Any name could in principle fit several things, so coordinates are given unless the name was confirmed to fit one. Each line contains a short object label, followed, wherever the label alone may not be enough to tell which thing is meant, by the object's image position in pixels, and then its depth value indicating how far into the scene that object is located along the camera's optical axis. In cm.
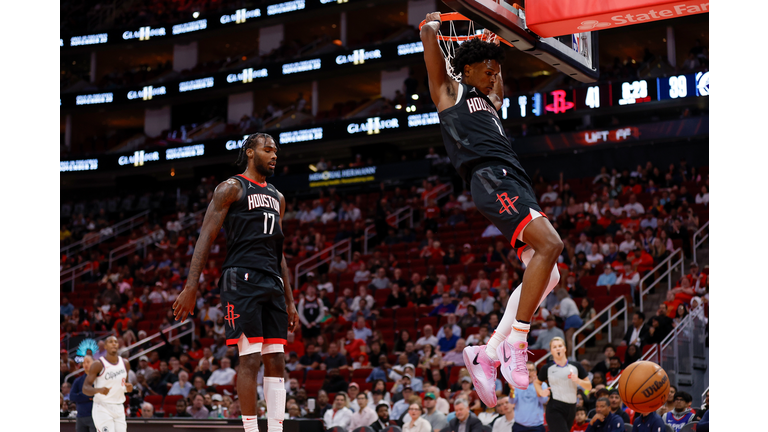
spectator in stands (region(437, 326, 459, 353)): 1519
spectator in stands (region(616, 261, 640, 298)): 1540
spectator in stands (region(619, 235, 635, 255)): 1652
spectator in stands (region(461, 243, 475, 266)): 1907
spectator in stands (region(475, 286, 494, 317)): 1582
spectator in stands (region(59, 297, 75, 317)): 2330
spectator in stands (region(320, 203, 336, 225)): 2530
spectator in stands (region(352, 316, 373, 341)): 1689
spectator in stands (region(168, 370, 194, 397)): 1584
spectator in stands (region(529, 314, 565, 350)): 1360
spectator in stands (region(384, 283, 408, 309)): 1803
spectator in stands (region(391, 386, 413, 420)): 1284
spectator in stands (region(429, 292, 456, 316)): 1670
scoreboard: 2019
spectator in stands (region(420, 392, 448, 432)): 1149
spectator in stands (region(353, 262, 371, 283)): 2028
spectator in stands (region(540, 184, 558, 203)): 2134
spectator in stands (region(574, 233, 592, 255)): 1739
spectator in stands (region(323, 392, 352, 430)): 1237
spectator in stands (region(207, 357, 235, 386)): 1577
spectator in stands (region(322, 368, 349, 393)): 1437
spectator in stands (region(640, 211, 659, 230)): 1758
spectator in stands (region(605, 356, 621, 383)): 1207
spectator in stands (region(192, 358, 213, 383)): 1606
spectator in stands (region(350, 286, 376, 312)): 1836
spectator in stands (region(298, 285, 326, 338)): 1772
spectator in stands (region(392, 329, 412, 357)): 1569
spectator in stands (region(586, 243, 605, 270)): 1676
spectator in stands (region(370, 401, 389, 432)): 1214
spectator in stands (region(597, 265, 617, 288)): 1578
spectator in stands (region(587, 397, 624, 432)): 964
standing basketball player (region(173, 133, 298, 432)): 641
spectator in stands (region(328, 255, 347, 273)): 2148
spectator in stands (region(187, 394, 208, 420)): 1380
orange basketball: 828
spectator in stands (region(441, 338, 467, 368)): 1438
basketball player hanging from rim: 526
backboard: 611
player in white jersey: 1034
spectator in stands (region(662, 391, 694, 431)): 1007
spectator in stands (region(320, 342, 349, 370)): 1573
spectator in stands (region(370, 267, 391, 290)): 1942
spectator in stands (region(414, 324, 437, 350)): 1551
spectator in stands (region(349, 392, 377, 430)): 1220
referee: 978
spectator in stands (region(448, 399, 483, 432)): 1079
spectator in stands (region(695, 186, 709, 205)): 1818
